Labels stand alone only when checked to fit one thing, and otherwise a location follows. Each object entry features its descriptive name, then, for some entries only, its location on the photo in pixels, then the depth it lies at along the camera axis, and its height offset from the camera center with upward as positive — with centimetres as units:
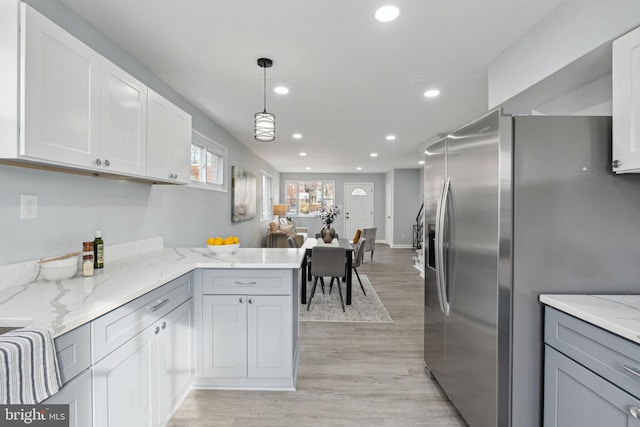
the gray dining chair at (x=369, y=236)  690 -55
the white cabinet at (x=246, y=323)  215 -81
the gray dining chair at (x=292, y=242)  458 -47
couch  729 -59
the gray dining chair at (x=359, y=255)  462 -67
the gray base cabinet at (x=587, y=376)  109 -67
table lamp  881 +5
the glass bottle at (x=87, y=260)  175 -30
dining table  410 -76
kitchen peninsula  118 -63
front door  1096 +31
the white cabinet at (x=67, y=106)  121 +54
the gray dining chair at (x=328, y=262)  384 -65
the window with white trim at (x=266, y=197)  809 +44
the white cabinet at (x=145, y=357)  127 -77
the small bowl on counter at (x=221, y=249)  255 -33
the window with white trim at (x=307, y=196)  1098 +60
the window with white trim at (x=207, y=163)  397 +71
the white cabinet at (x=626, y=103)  132 +51
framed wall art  528 +33
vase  459 -34
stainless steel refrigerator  147 -10
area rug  363 -129
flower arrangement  478 -6
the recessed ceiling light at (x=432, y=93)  325 +134
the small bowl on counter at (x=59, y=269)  161 -32
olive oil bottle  189 -27
